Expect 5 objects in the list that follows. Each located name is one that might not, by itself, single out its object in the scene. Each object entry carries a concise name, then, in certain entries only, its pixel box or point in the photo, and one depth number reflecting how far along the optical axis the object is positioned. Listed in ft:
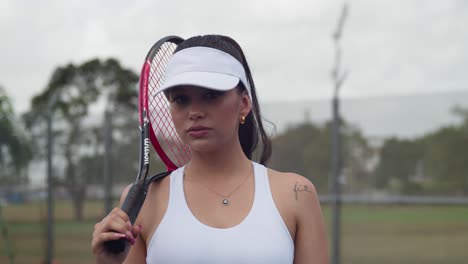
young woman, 6.63
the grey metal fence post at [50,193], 26.40
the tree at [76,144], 26.53
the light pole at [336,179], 22.74
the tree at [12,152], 25.76
